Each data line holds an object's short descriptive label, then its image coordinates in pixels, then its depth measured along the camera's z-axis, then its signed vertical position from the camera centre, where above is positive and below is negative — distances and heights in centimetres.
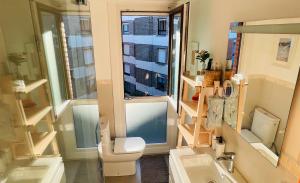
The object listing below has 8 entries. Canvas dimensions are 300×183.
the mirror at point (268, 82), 96 -21
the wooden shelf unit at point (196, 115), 163 -63
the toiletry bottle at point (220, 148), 160 -85
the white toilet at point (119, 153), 246 -138
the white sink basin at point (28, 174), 98 -70
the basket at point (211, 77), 154 -26
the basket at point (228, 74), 146 -23
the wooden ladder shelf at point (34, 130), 102 -49
